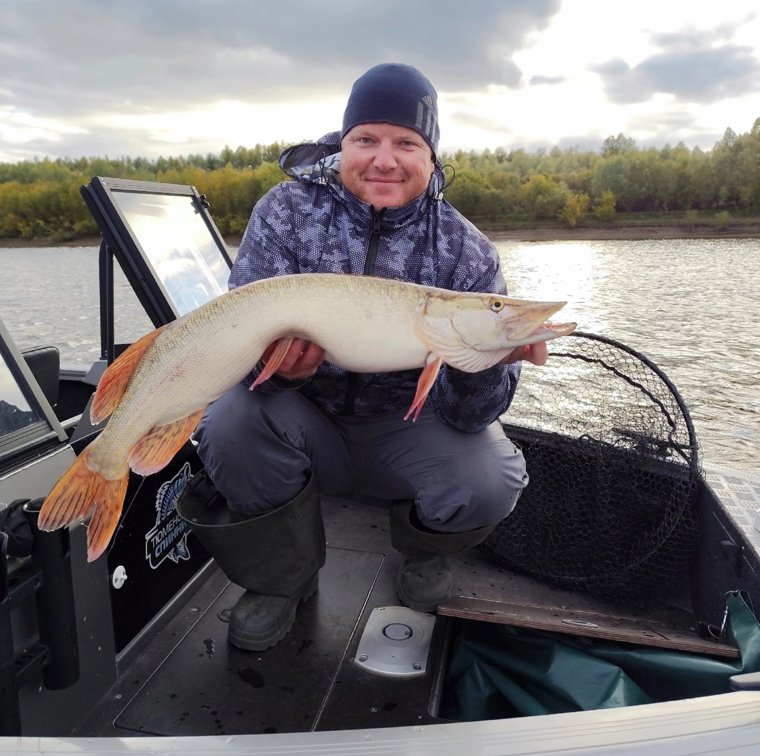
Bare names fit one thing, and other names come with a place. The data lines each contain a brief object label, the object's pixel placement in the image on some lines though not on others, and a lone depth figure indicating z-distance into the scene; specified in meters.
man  2.32
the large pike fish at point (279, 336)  1.89
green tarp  2.05
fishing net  2.70
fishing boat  1.10
